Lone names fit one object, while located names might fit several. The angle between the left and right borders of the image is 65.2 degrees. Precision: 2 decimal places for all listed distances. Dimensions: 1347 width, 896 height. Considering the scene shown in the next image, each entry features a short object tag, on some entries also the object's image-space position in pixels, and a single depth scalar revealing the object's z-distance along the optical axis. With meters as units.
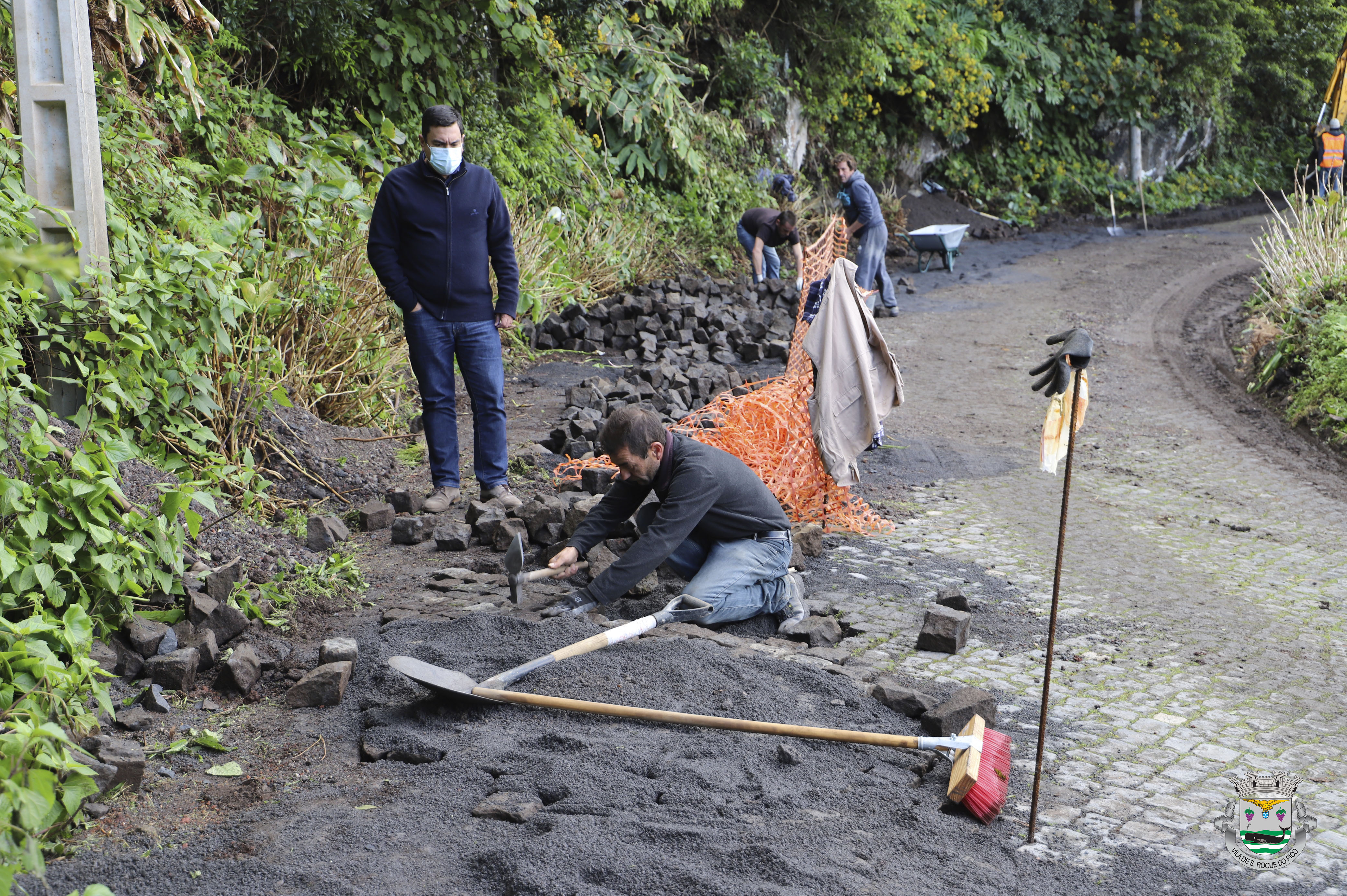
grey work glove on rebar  3.22
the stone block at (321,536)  5.94
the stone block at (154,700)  4.12
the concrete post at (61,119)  5.16
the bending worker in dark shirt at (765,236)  14.30
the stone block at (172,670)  4.25
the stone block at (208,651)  4.42
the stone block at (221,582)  4.77
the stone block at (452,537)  6.05
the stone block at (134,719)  3.95
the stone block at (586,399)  8.84
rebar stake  3.29
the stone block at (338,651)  4.44
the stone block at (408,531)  6.19
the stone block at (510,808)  3.32
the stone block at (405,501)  6.53
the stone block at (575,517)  5.67
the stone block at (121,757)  3.49
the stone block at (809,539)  6.12
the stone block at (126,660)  4.28
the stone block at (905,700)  4.18
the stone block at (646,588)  5.29
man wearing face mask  6.43
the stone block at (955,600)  5.31
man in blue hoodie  13.41
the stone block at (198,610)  4.60
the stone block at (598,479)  6.69
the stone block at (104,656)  4.12
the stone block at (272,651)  4.58
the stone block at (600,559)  5.35
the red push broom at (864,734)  3.52
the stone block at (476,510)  6.23
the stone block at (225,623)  4.64
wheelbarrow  17.19
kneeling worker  4.84
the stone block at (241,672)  4.30
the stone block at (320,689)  4.23
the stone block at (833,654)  4.82
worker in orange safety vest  20.36
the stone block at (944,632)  4.92
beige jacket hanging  6.25
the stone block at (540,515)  5.83
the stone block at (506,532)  5.93
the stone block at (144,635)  4.34
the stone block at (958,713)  3.99
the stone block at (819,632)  5.00
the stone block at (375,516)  6.39
